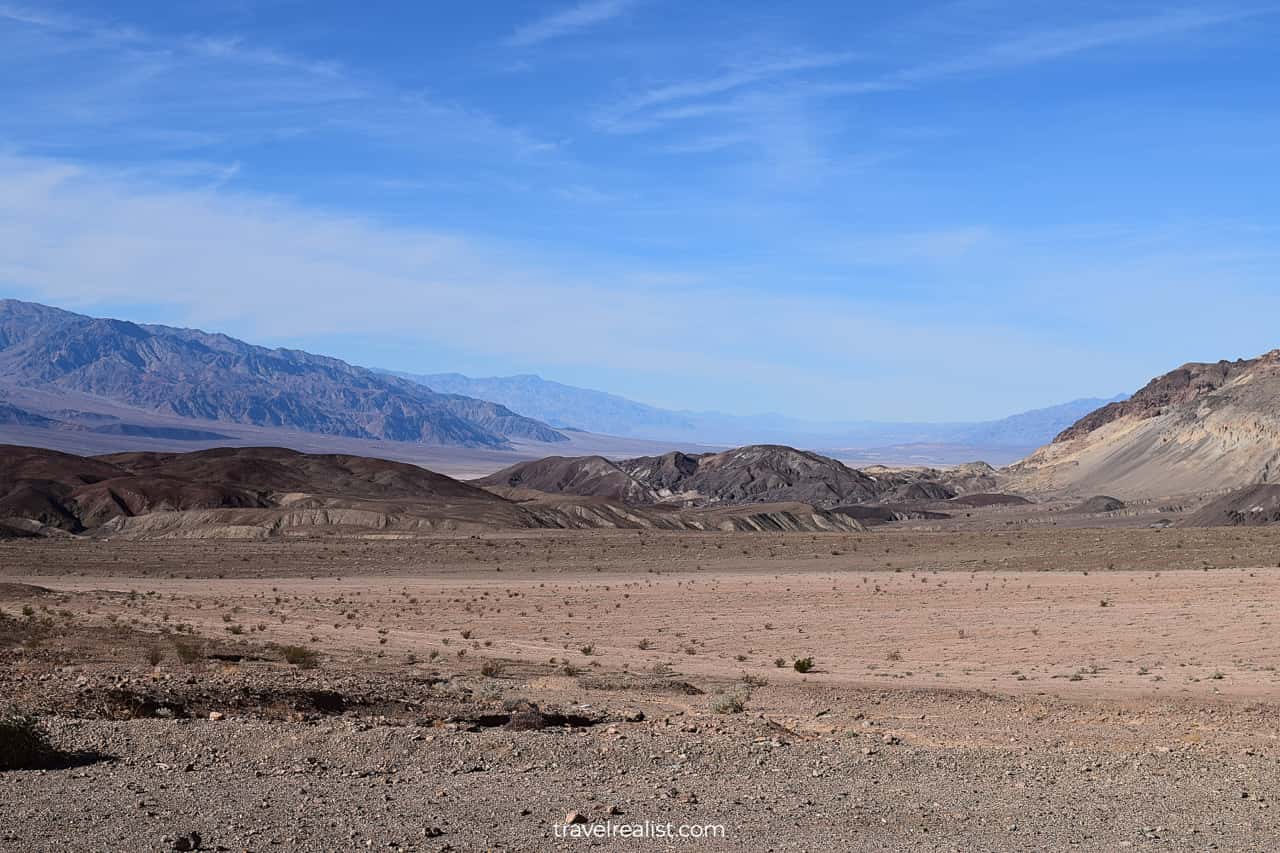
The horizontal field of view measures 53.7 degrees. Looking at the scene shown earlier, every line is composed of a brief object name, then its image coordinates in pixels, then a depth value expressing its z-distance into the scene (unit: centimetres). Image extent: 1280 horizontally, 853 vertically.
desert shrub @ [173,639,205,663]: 1927
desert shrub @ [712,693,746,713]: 1501
